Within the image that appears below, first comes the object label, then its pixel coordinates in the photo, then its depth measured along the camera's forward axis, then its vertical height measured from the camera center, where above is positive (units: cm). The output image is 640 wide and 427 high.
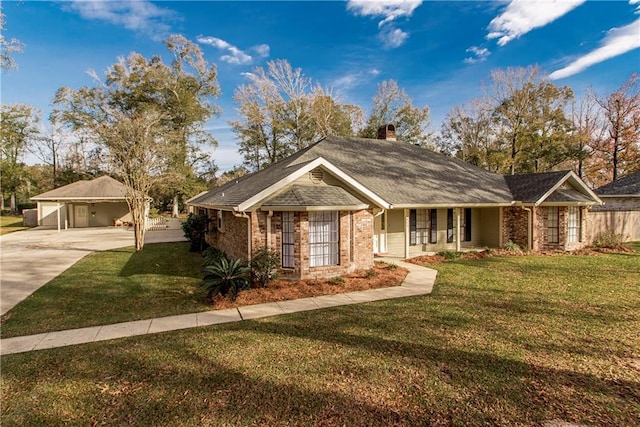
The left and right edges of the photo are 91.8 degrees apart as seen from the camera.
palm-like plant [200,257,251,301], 818 -185
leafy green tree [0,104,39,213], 4431 +1042
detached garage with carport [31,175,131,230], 2803 +55
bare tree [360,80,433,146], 3519 +1082
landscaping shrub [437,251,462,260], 1370 -212
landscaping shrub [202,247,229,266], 1239 -191
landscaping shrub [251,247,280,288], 934 -174
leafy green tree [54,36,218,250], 3462 +1345
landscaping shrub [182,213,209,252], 1658 -123
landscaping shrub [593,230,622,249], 1570 -178
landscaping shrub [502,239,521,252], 1470 -192
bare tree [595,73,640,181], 2978 +764
